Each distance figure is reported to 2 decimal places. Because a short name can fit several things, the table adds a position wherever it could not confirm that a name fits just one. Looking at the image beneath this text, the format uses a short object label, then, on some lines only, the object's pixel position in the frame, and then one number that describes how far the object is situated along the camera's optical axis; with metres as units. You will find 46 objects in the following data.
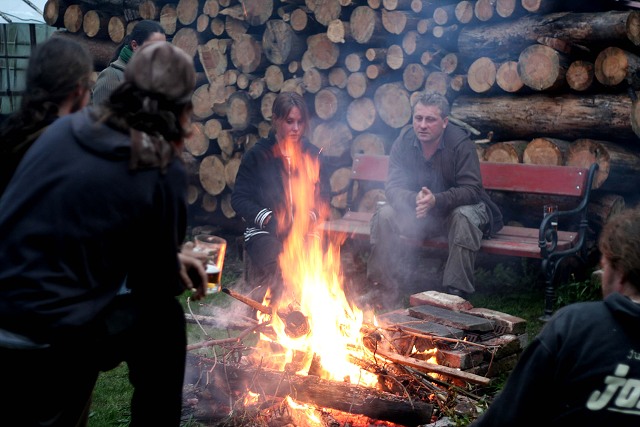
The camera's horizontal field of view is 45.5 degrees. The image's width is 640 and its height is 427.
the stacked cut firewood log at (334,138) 8.48
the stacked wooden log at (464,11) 7.68
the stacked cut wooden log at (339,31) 8.15
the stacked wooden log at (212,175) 9.37
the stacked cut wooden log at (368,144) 8.32
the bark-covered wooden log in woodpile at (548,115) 6.94
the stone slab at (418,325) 4.97
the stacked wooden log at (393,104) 8.00
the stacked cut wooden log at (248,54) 8.88
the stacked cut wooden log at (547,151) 7.27
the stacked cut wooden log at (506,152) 7.50
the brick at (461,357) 4.72
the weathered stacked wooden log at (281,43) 8.59
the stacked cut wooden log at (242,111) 8.96
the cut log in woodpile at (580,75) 6.98
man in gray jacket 6.55
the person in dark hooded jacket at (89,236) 2.42
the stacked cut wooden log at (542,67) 7.08
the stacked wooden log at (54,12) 10.45
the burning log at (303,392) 4.04
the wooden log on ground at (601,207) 7.06
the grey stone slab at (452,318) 5.11
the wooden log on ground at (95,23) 10.18
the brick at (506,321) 5.25
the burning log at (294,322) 4.84
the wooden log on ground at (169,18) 9.66
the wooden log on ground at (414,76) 7.92
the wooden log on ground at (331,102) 8.38
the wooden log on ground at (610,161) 6.90
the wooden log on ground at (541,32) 6.76
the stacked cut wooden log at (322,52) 8.35
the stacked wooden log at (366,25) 8.00
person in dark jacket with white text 2.29
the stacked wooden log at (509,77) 7.39
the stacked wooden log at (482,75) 7.61
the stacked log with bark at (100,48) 10.32
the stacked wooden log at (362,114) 8.25
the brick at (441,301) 5.60
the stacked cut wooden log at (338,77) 8.38
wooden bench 6.52
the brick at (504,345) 4.99
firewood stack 7.02
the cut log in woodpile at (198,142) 9.50
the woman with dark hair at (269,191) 6.19
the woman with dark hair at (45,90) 2.91
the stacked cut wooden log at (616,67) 6.66
